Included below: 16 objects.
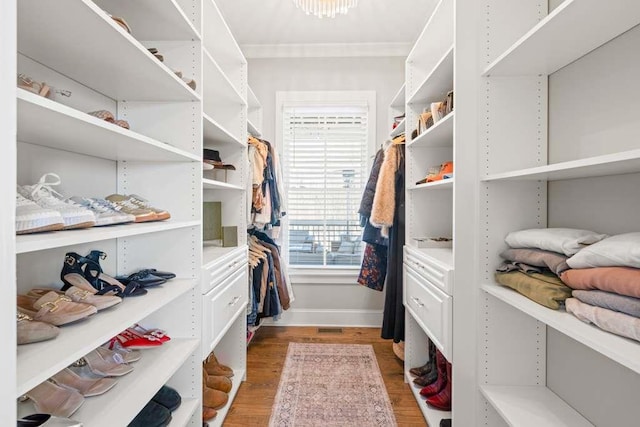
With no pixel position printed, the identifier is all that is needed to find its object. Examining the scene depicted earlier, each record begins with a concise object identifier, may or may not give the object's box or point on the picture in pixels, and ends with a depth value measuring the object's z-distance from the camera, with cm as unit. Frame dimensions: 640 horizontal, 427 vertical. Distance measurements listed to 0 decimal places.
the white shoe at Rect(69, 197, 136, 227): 100
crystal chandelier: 207
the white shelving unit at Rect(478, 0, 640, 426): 98
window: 321
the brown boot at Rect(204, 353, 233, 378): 203
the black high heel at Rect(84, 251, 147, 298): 119
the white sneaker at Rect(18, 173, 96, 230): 83
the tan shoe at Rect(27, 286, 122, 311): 102
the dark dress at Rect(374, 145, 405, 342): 236
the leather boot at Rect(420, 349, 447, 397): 191
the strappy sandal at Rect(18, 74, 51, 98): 82
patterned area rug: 184
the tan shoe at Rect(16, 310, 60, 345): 77
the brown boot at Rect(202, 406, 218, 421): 170
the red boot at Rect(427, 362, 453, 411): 182
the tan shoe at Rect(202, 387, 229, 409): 178
